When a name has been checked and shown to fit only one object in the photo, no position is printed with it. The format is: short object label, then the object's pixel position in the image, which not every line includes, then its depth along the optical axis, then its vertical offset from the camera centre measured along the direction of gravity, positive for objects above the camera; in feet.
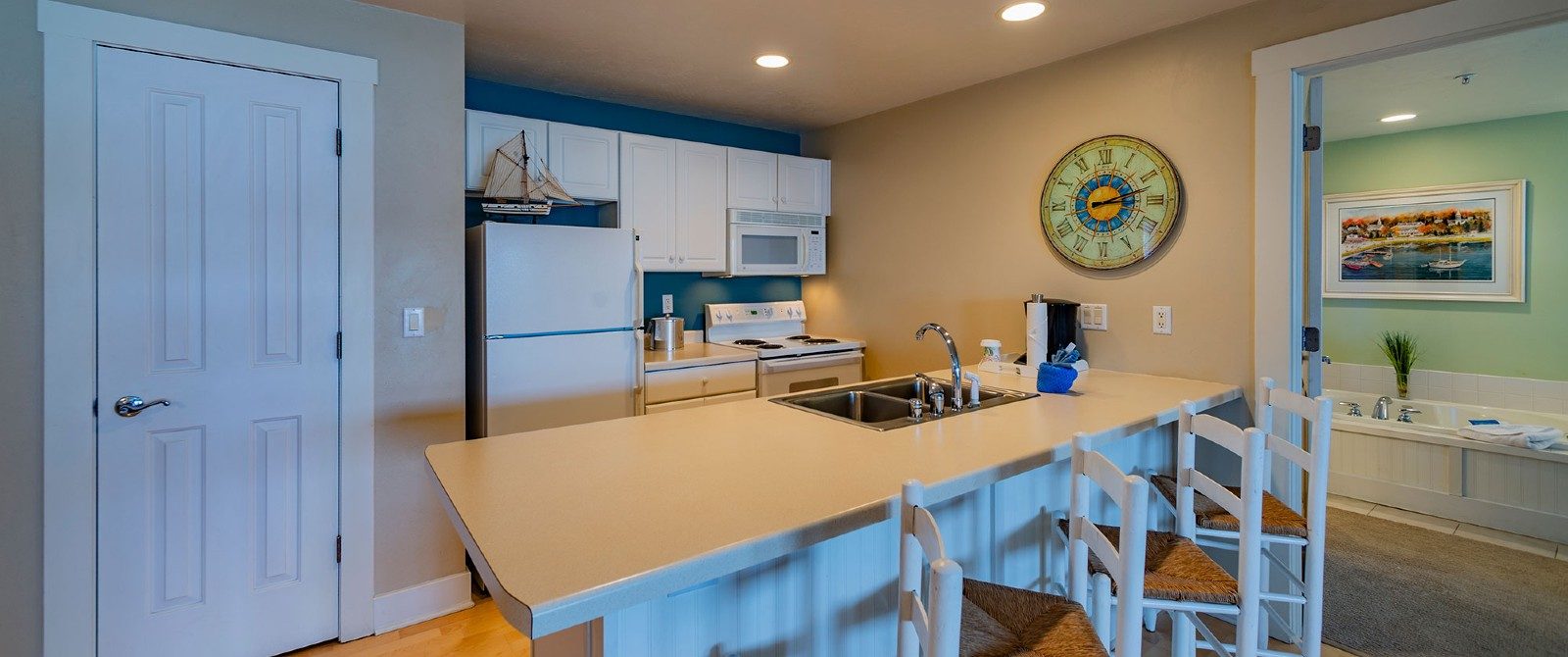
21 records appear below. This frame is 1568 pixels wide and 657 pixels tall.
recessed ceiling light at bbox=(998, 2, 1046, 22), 7.71 +3.65
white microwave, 12.50 +1.58
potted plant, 14.06 -0.54
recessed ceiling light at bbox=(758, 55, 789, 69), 9.66 +3.82
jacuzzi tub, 10.43 -2.41
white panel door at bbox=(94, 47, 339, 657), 6.63 -0.34
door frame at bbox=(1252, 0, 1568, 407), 7.16 +1.53
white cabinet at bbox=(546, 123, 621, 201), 10.36 +2.57
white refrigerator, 8.76 -0.01
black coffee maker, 9.09 +0.09
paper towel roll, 9.04 -0.10
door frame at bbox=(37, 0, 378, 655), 6.26 +0.30
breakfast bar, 3.17 -1.04
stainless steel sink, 7.07 -0.79
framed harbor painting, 12.91 +1.74
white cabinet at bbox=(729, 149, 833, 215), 12.47 +2.75
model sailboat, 9.62 +2.01
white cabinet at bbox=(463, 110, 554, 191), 9.59 +2.67
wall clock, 8.55 +1.66
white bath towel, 10.52 -1.69
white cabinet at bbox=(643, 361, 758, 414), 10.43 -0.97
